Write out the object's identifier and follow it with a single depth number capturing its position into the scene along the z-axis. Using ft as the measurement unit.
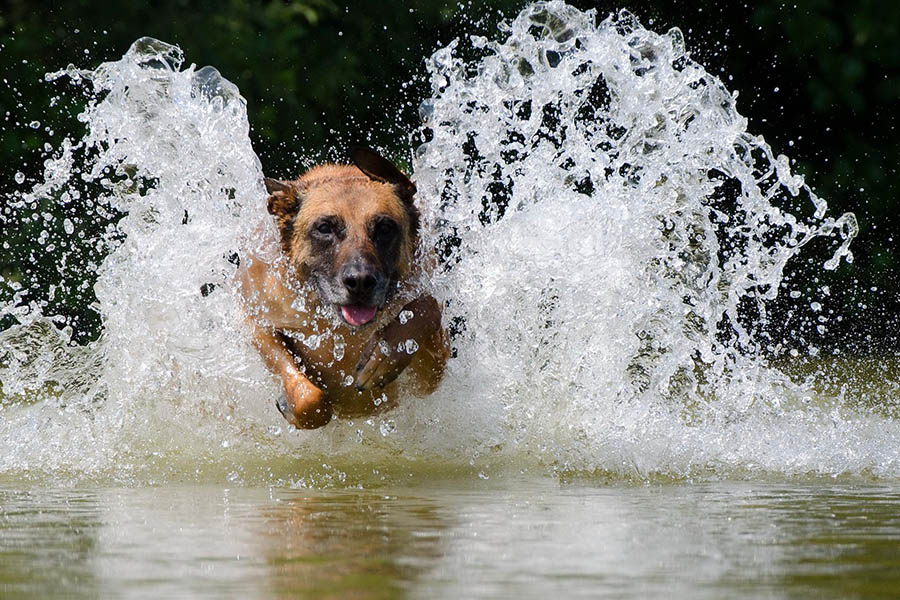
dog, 34.60
